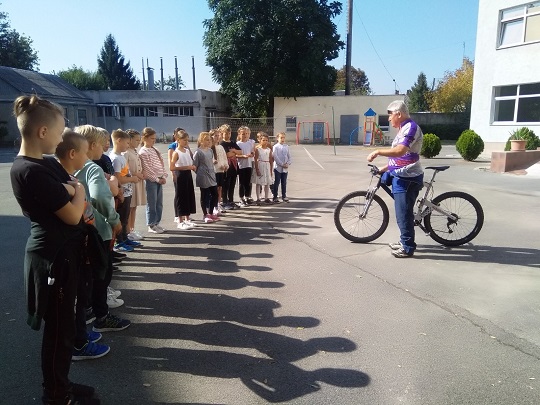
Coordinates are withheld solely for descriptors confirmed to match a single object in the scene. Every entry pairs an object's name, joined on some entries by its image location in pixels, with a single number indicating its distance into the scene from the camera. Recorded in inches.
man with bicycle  199.2
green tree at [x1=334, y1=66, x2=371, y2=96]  2762.8
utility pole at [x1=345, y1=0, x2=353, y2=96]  1212.1
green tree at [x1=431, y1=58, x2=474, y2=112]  1727.4
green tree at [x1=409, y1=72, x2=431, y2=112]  2522.1
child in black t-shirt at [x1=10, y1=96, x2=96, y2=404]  87.5
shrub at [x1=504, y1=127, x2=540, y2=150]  637.3
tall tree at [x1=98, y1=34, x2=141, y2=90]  2396.7
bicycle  219.8
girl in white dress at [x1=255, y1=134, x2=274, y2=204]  351.3
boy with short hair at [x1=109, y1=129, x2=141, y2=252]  207.6
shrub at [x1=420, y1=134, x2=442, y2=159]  748.0
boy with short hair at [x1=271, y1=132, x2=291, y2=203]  356.2
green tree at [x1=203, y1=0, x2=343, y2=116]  1343.5
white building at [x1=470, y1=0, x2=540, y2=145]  743.7
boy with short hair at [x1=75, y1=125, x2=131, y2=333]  130.6
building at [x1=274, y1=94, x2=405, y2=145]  1320.1
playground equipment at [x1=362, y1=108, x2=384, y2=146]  1243.8
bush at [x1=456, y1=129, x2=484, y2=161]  692.7
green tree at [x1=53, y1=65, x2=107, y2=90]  2274.9
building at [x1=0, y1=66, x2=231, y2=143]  1496.1
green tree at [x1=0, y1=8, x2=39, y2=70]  1943.9
